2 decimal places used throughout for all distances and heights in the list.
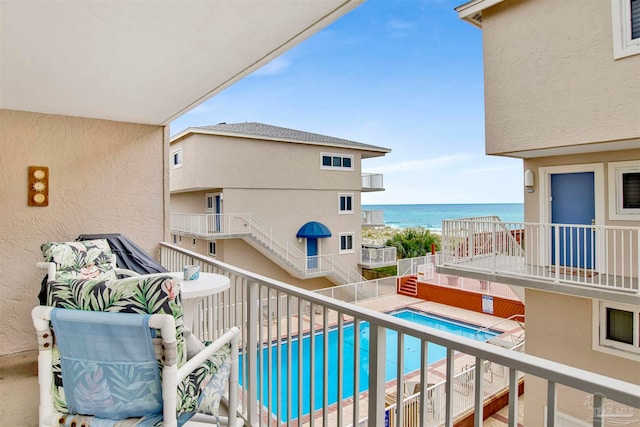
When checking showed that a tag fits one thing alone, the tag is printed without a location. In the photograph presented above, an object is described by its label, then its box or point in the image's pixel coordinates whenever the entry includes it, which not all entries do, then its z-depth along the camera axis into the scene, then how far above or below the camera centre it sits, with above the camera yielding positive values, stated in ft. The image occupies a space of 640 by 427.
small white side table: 7.35 -1.56
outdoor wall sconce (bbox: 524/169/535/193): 19.33 +1.90
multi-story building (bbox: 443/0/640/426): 14.29 +2.28
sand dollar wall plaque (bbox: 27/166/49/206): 11.25 +1.04
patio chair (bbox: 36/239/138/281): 8.59 -1.14
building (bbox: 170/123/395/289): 37.50 +2.03
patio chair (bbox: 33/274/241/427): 4.06 -1.57
